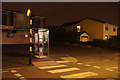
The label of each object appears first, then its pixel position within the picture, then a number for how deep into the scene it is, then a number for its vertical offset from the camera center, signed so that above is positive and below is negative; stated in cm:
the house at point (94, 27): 3012 +245
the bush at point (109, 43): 2706 -75
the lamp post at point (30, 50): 1055 -86
